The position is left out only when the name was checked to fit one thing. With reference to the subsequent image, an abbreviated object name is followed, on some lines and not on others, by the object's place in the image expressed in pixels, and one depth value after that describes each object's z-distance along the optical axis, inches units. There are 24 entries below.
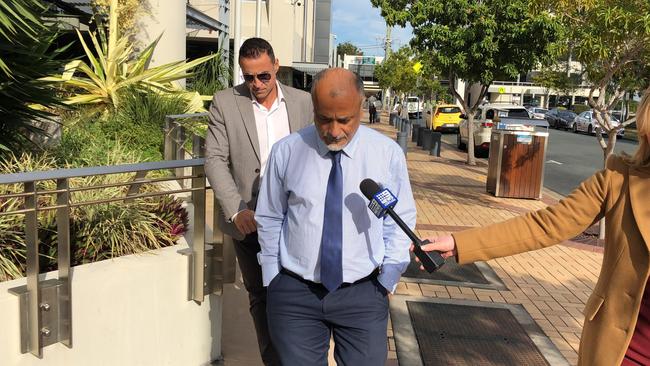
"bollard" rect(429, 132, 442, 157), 743.1
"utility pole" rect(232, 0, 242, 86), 546.6
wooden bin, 439.2
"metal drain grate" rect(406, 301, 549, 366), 163.9
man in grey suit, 120.0
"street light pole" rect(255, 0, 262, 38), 708.9
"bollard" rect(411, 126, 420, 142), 932.1
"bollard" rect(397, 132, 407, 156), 485.5
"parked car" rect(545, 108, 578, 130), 1482.8
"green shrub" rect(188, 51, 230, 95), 505.7
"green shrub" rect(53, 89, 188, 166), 283.7
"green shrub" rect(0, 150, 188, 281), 129.0
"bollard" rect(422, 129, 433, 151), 768.3
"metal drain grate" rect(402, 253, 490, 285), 236.1
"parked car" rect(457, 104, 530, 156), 741.9
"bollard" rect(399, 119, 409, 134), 803.8
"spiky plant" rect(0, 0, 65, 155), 172.6
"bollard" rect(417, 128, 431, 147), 813.0
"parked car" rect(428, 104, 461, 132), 1120.8
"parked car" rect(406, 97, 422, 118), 1892.2
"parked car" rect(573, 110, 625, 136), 1315.7
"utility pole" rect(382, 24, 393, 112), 2342.5
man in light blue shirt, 93.3
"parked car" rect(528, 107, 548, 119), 1648.6
